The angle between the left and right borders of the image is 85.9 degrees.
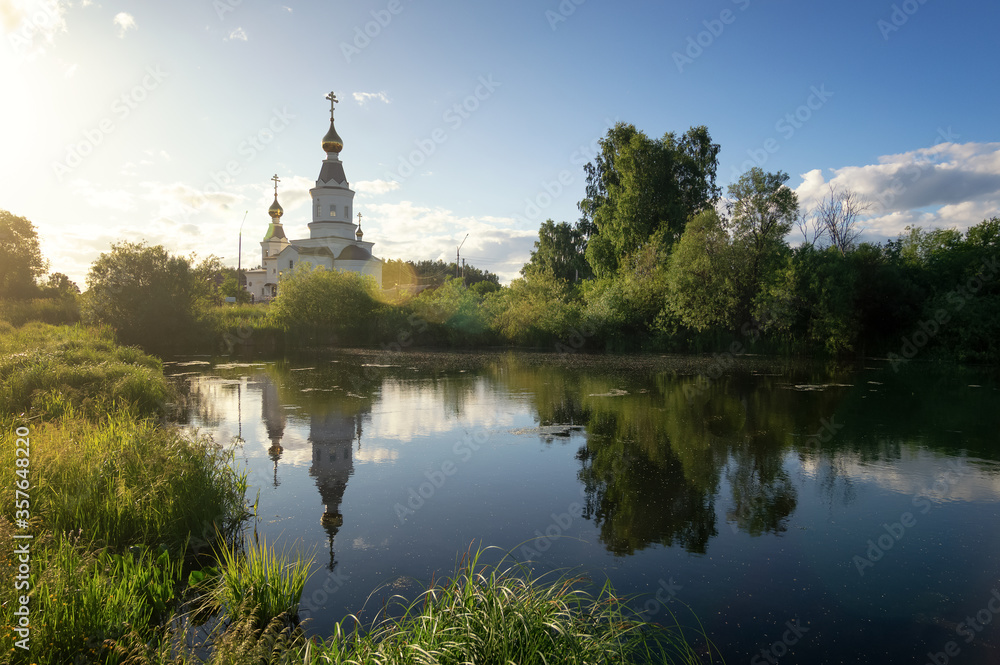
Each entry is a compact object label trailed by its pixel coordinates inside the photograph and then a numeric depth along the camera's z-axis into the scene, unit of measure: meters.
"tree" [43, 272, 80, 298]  38.91
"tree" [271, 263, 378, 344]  37.12
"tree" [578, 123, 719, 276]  35.47
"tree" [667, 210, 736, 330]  29.84
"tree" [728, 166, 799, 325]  29.87
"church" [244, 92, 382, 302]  57.69
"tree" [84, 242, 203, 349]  30.45
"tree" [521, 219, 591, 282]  46.53
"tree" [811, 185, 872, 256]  38.61
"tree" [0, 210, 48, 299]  36.12
